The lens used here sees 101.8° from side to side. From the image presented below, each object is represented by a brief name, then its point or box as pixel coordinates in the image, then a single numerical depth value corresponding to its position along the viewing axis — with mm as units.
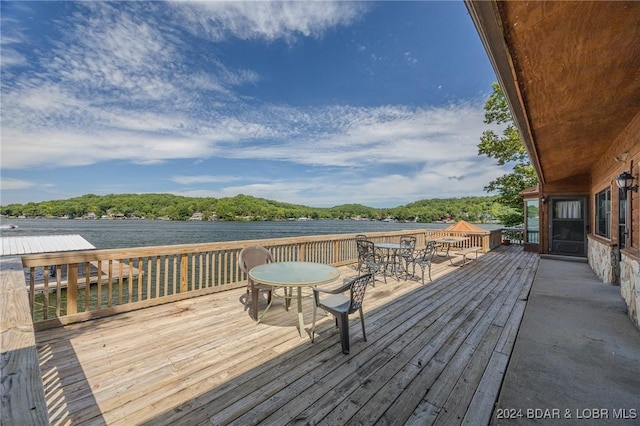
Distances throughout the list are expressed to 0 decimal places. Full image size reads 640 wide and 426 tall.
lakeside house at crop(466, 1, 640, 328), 1827
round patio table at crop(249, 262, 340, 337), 2840
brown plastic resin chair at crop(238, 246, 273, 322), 3408
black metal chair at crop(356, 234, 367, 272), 5785
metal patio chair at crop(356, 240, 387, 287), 5332
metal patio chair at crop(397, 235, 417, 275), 5777
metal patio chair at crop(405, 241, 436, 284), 5445
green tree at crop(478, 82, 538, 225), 12766
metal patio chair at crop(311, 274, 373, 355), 2598
